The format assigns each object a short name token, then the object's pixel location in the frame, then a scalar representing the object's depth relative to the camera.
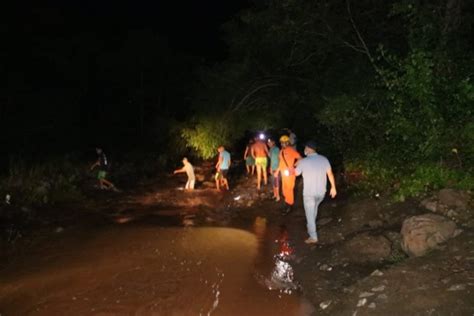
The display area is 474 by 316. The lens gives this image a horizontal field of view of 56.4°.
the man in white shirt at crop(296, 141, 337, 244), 8.64
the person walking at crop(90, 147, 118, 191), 17.02
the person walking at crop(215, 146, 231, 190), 15.96
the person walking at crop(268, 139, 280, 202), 13.70
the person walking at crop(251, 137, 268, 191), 15.46
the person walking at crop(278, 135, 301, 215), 11.23
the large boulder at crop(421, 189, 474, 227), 7.72
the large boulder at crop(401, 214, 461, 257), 7.01
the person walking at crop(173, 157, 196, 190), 16.99
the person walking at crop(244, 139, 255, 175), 17.80
